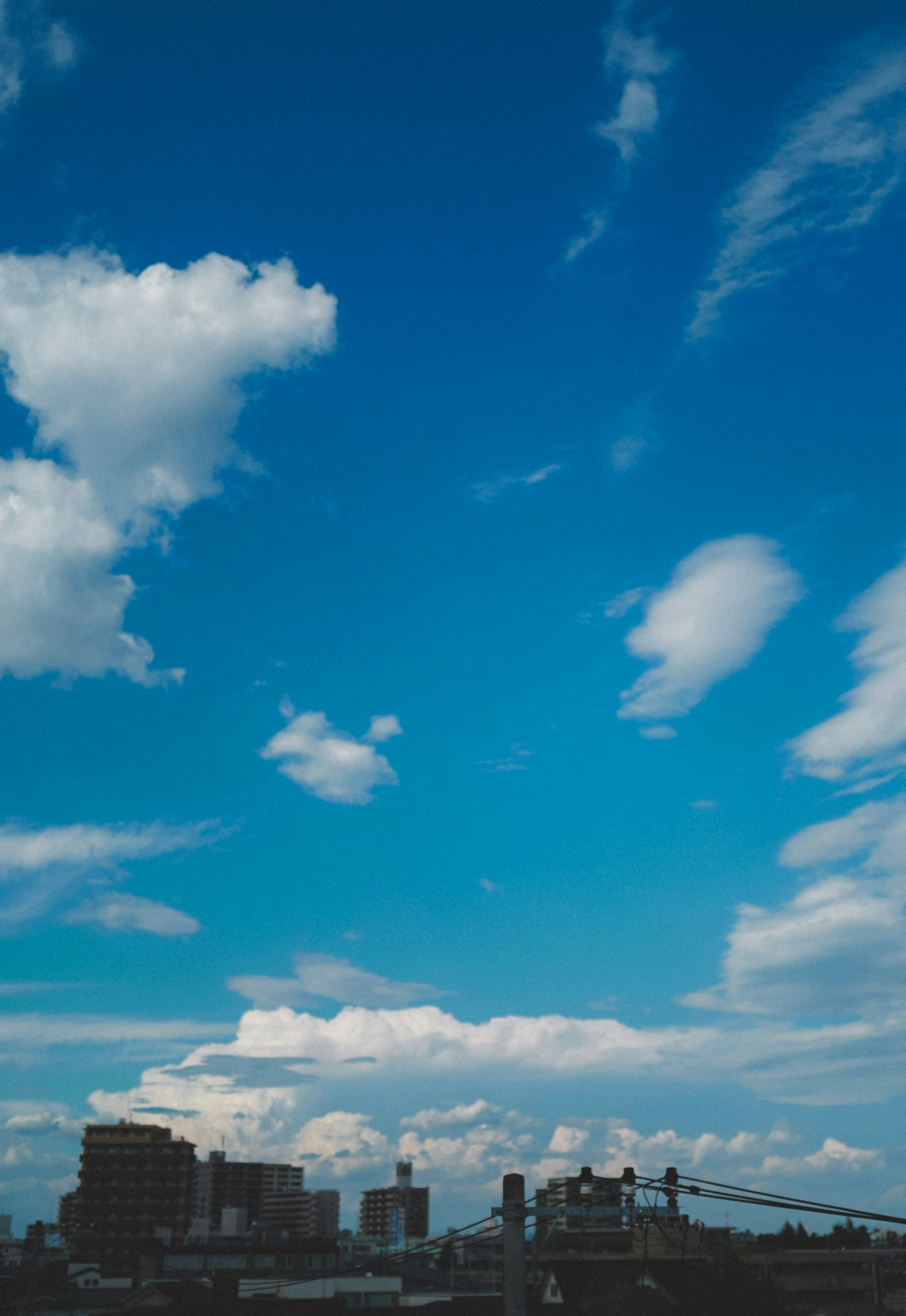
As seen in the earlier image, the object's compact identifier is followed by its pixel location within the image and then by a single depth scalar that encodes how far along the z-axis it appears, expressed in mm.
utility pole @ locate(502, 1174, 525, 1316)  20922
